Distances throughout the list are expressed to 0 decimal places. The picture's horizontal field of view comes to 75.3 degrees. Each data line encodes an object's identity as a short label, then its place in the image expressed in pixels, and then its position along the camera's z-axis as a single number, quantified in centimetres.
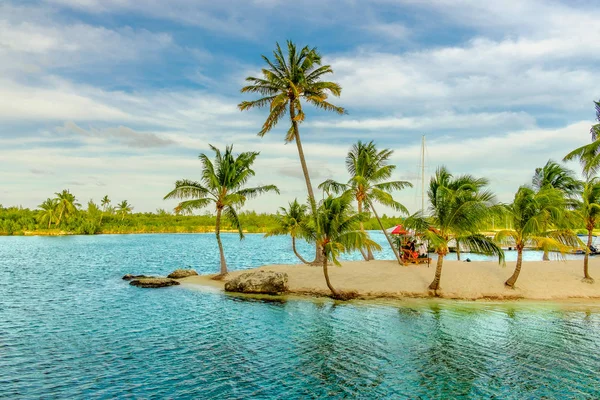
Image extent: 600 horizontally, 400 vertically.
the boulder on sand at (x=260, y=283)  2722
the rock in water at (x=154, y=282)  3045
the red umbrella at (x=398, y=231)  3606
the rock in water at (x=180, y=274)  3401
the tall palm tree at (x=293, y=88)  3216
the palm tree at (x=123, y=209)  15114
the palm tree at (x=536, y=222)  2420
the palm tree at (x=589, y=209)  2625
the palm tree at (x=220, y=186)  3127
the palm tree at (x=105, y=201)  14010
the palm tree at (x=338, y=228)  2412
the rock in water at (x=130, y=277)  3461
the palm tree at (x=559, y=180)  3738
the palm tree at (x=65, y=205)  11075
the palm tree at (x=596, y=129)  2920
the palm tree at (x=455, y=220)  2397
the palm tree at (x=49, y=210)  11081
